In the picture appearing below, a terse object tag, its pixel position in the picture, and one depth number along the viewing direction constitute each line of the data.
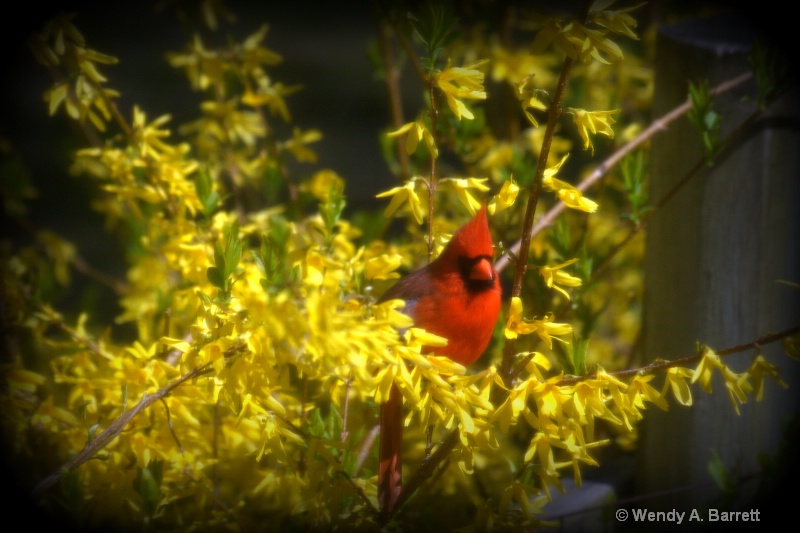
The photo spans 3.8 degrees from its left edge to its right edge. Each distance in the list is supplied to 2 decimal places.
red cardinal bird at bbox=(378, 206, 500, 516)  7.28
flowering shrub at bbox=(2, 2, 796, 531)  7.25
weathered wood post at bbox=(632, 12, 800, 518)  7.52
